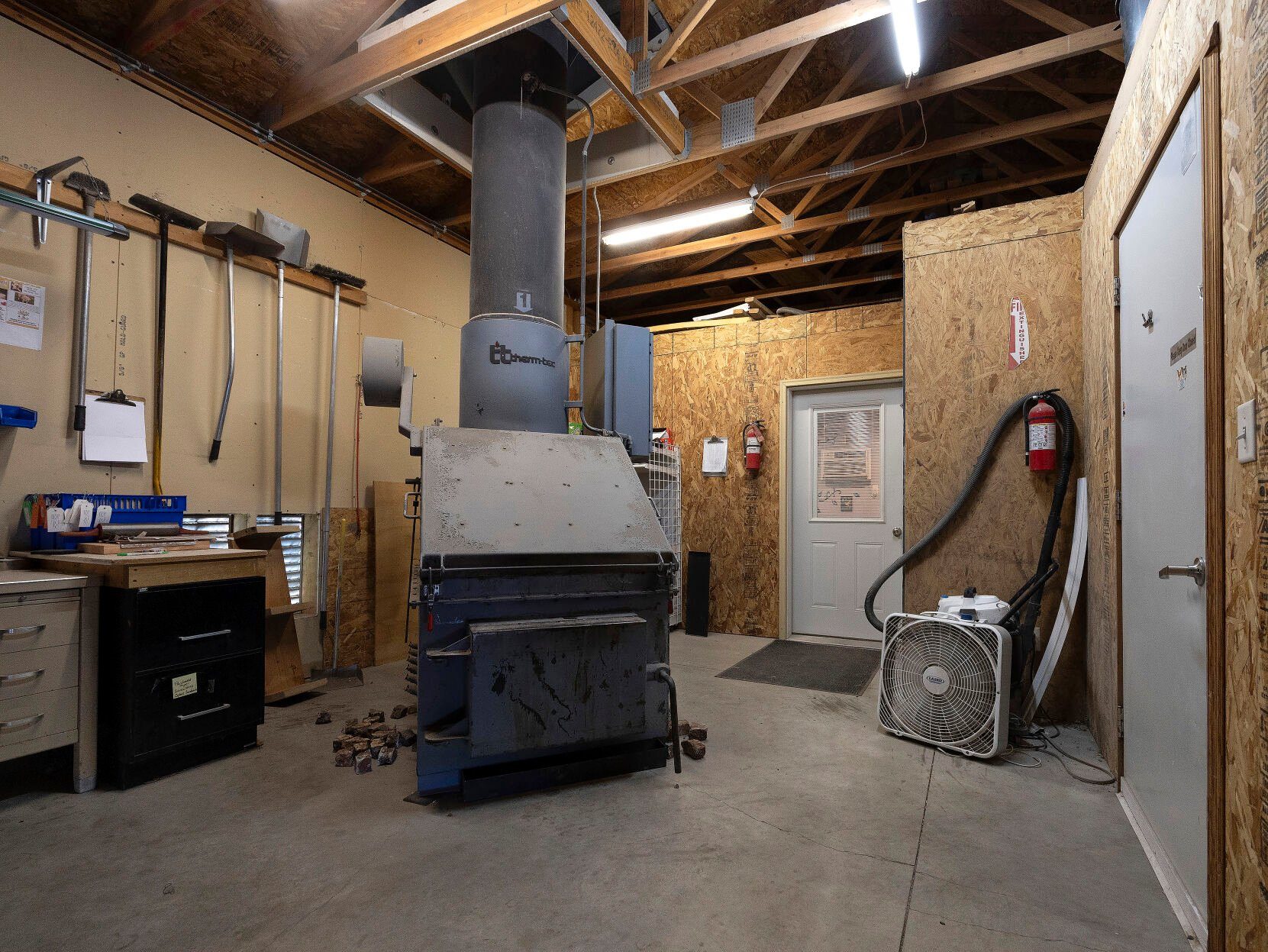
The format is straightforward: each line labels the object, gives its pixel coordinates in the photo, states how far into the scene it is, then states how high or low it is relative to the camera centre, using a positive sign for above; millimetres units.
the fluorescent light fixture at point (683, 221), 4383 +1935
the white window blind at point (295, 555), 3869 -371
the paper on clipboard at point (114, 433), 2915 +276
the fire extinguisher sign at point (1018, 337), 3375 +868
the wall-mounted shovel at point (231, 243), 3320 +1356
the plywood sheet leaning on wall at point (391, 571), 4254 -515
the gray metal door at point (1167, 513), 1637 -30
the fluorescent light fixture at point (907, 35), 2554 +1951
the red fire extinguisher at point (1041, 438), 3150 +315
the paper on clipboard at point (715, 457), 5681 +365
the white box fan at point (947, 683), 2682 -801
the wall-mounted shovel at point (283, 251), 3623 +1426
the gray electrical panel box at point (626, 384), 3066 +546
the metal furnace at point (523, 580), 2201 -300
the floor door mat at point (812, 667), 3969 -1142
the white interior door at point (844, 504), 5215 -33
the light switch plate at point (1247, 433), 1275 +144
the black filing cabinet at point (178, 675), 2375 -719
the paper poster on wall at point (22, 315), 2670 +750
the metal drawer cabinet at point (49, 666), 2156 -613
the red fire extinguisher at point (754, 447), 5453 +443
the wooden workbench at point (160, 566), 2396 -291
